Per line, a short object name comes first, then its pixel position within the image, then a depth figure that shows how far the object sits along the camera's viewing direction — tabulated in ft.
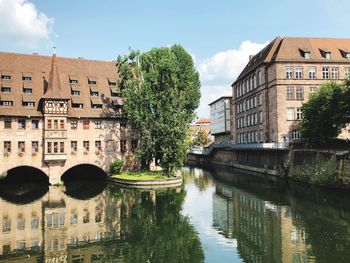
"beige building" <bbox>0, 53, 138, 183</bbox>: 171.22
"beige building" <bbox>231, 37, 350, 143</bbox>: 207.31
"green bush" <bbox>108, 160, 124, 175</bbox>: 186.70
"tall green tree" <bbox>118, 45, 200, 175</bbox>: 171.83
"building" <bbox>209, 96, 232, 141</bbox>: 339.61
